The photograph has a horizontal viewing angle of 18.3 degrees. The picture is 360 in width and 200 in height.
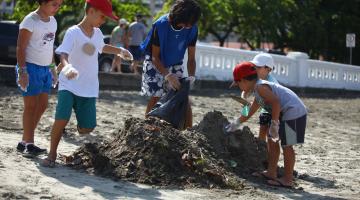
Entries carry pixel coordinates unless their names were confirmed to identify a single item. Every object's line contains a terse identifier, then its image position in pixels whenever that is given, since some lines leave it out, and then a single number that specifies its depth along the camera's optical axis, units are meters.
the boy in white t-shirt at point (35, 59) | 10.75
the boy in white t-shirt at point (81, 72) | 10.23
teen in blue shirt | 11.27
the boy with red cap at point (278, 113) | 10.51
